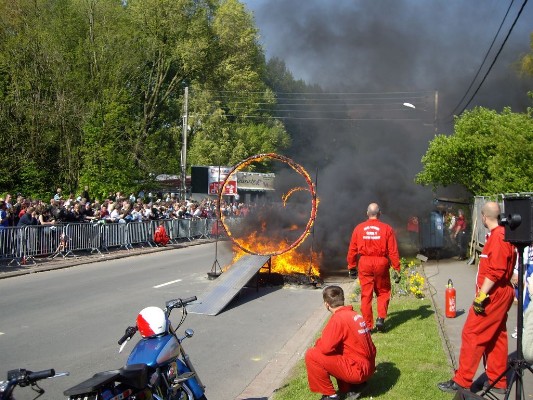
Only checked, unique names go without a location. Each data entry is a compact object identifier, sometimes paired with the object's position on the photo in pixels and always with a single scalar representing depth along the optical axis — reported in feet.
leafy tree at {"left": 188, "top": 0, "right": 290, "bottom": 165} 125.80
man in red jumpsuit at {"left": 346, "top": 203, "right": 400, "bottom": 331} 25.30
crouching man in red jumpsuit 16.76
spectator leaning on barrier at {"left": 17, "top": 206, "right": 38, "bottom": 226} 50.96
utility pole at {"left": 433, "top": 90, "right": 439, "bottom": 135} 82.17
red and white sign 101.81
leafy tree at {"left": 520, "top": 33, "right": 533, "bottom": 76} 71.00
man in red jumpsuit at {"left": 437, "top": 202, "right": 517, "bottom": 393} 17.17
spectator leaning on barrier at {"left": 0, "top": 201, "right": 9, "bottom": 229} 50.04
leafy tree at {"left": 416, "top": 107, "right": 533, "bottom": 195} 48.06
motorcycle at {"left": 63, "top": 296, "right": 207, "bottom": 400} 12.25
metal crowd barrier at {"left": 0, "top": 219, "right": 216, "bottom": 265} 49.62
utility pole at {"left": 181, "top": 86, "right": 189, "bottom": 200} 108.17
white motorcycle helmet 14.01
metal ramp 32.76
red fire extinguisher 29.07
